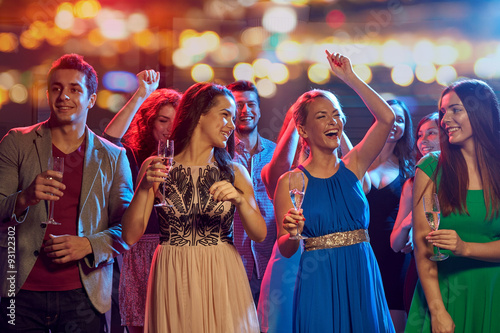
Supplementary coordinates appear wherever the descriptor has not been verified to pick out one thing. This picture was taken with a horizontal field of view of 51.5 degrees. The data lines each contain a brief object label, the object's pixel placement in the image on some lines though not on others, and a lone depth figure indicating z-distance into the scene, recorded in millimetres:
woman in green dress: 2109
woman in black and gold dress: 2092
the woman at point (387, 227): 3381
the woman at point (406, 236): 2969
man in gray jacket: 2232
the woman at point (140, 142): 3059
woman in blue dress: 2271
